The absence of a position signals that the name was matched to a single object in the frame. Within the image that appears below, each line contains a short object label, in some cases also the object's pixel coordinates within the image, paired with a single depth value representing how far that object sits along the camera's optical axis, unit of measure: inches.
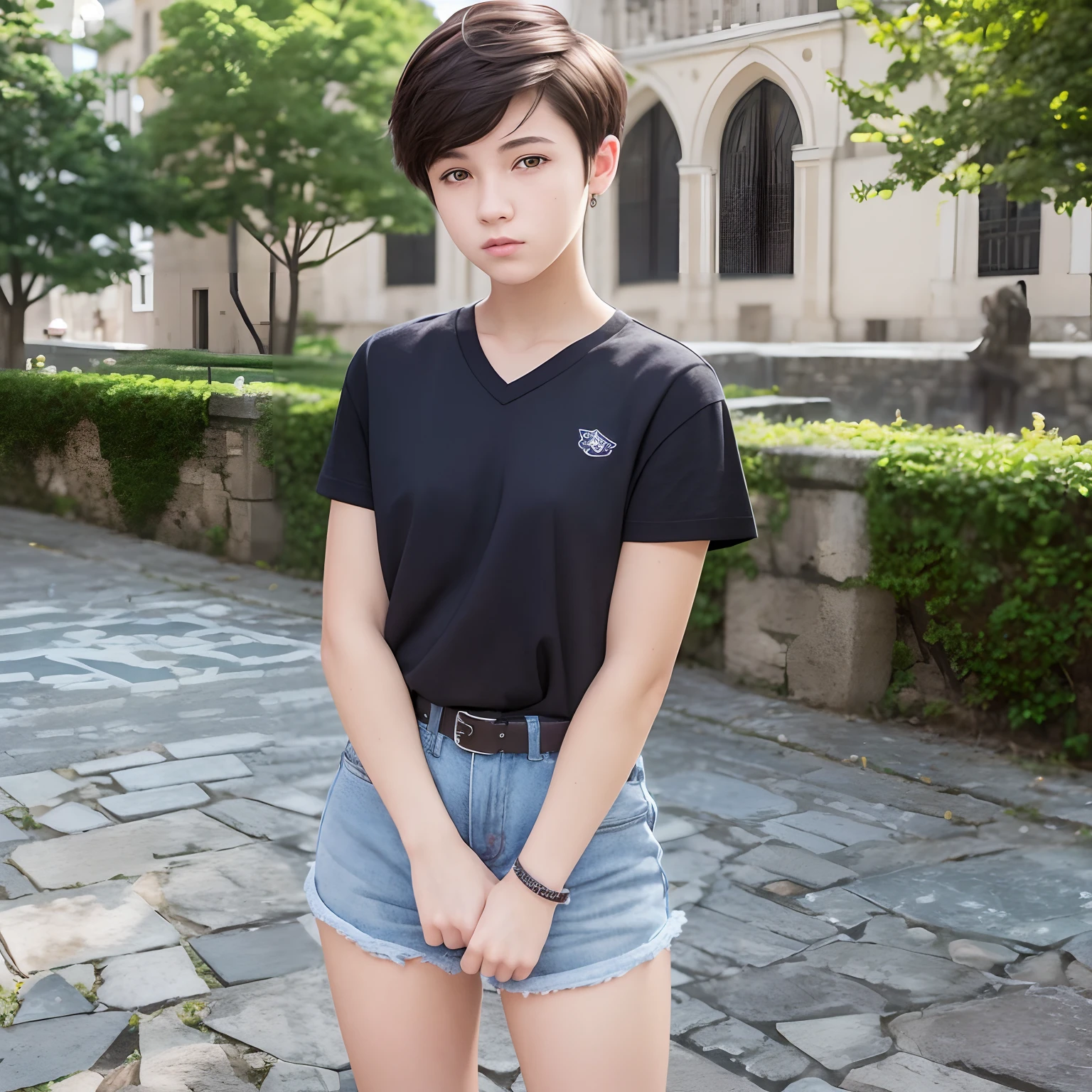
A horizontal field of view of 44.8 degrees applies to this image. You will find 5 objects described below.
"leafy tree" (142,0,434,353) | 325.1
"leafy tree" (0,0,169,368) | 392.2
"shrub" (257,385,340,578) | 338.6
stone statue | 248.1
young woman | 52.7
